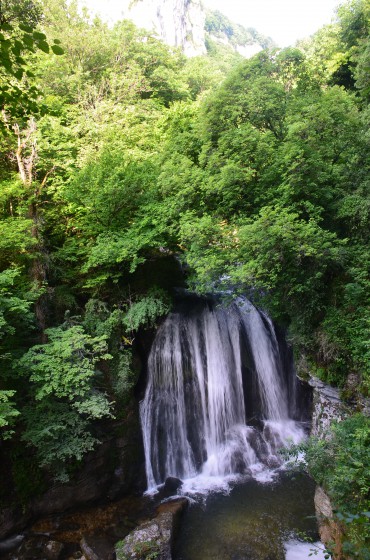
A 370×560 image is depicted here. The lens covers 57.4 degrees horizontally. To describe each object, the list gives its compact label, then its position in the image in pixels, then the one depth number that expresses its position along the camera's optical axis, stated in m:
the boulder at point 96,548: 7.43
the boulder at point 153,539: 7.25
